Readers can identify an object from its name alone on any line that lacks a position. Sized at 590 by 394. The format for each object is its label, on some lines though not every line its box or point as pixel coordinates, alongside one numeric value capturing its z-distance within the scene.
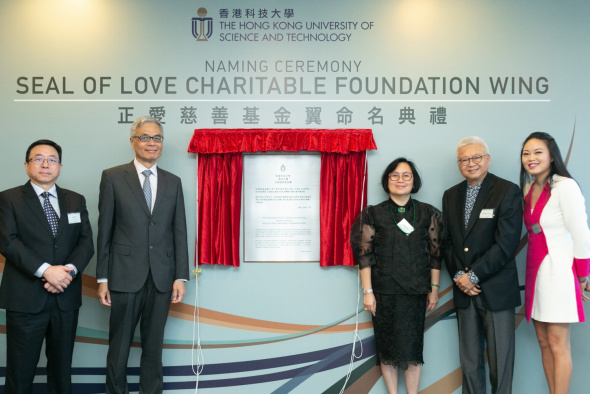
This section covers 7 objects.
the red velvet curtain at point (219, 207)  3.03
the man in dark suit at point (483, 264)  2.59
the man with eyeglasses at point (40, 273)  2.46
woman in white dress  2.49
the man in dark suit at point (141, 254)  2.60
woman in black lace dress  2.70
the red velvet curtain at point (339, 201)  3.02
